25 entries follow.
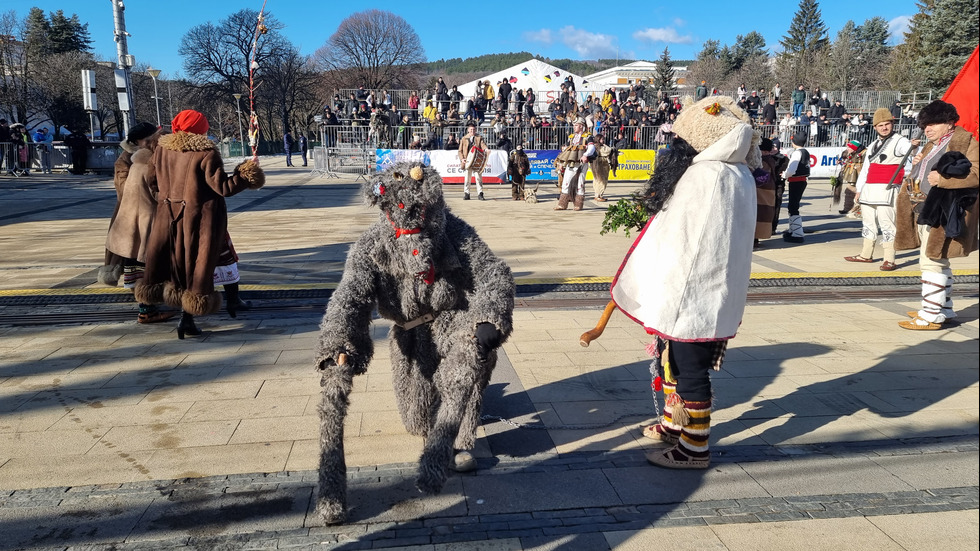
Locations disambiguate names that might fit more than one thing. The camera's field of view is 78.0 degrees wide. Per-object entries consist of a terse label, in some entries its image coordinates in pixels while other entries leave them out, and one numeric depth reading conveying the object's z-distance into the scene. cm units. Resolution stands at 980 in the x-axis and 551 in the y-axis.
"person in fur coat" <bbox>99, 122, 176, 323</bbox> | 530
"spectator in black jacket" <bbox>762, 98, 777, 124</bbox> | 2453
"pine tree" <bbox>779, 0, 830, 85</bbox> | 6675
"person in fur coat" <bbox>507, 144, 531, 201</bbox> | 1616
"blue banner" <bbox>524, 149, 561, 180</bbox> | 2175
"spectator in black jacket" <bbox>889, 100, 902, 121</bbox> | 2659
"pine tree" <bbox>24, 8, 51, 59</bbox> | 4372
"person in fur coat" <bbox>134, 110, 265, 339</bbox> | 461
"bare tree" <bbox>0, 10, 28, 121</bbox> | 3672
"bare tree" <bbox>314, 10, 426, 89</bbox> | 6016
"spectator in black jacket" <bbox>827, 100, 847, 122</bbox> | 2486
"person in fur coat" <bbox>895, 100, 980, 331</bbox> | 486
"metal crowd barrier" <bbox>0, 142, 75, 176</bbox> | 2353
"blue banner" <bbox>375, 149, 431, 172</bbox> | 1938
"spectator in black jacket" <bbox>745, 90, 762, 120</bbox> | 2691
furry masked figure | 266
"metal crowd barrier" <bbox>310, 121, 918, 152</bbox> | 2330
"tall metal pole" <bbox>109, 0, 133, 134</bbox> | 1894
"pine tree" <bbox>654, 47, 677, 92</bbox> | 5632
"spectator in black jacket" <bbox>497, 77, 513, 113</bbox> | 2651
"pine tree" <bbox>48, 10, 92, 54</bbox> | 4857
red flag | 388
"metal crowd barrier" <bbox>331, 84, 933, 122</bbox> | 2812
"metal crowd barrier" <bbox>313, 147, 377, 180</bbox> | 2469
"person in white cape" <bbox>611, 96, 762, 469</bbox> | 281
